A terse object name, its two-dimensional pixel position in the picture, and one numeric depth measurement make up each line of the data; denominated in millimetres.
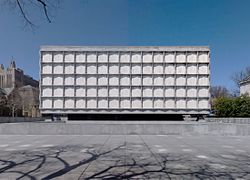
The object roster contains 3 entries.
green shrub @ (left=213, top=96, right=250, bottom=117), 26619
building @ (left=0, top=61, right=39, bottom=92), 71965
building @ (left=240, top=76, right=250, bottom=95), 39026
